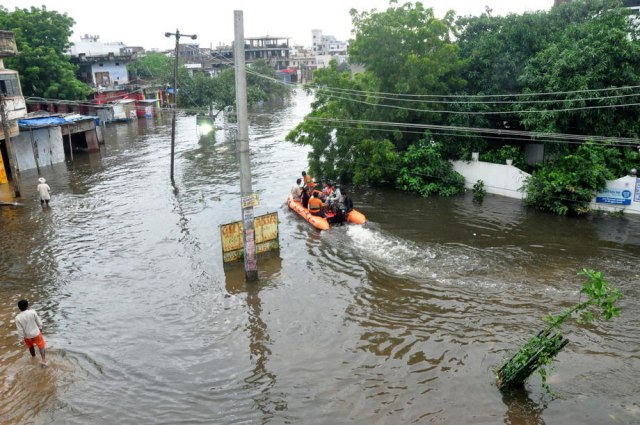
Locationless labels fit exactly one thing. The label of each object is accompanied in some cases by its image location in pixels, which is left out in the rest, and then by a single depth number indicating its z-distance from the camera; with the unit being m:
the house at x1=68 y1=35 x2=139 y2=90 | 51.19
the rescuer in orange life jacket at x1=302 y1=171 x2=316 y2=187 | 20.42
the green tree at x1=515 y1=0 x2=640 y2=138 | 17.91
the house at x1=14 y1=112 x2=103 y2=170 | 28.19
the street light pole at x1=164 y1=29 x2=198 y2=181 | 22.27
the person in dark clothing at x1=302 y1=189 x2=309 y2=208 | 19.70
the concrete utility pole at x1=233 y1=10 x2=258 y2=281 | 11.93
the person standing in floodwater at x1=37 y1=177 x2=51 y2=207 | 21.50
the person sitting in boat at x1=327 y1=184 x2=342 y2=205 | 18.25
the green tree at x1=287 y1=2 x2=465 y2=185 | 21.20
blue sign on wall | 17.94
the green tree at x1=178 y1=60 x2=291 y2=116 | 42.62
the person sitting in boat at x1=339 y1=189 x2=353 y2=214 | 17.99
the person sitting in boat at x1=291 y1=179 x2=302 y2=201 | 20.30
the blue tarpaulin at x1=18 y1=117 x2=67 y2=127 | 27.59
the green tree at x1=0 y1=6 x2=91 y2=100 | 37.38
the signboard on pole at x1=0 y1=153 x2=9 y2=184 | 25.76
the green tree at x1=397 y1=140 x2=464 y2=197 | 21.86
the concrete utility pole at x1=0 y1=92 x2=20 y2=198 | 22.46
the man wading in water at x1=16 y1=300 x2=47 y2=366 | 9.48
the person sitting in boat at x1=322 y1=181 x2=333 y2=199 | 19.22
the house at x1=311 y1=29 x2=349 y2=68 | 134.75
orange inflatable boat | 17.72
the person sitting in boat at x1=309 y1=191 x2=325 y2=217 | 18.19
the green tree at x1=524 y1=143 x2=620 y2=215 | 17.92
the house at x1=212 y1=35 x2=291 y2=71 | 93.59
